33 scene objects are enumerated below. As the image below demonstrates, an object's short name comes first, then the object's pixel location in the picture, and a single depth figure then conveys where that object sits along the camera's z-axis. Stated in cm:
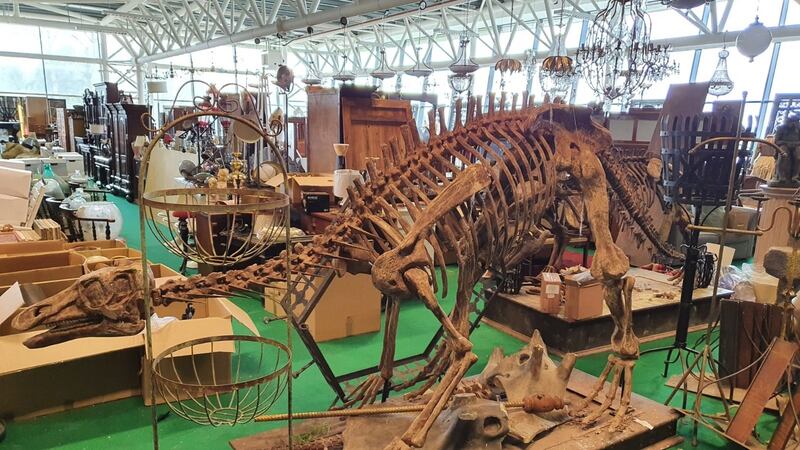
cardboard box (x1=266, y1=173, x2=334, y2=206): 575
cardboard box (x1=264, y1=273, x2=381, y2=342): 446
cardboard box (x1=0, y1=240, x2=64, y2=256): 398
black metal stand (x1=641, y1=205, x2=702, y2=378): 353
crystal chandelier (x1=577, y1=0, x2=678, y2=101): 596
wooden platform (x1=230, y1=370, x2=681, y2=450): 262
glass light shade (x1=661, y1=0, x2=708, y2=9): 333
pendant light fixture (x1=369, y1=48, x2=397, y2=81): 936
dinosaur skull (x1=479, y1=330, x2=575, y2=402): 301
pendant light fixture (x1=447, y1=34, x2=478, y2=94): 804
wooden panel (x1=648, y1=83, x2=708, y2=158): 728
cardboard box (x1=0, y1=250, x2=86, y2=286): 360
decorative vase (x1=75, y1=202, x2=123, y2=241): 603
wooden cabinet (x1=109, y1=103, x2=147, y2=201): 1073
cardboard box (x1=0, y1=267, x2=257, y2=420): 306
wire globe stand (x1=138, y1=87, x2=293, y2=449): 135
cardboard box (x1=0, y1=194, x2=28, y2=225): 494
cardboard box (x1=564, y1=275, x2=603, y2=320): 426
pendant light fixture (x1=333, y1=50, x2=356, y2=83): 755
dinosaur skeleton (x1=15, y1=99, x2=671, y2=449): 229
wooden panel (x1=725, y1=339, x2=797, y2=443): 271
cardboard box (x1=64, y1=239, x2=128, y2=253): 446
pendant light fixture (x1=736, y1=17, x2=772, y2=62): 627
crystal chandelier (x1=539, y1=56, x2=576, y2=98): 708
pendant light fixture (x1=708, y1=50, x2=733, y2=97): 779
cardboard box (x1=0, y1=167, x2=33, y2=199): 490
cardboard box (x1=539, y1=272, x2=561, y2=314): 436
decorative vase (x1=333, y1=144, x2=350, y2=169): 567
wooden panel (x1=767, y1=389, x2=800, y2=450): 271
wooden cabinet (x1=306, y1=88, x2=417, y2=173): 670
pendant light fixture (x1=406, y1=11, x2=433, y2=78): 1077
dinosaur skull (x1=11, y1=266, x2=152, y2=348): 163
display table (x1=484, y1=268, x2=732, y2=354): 438
